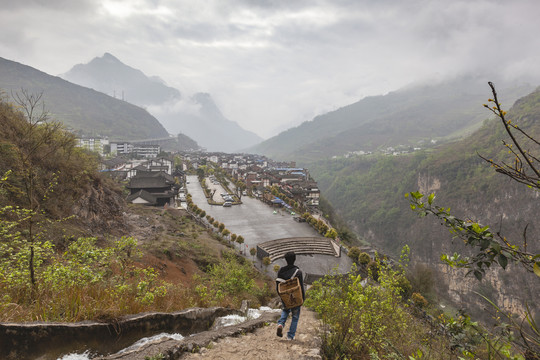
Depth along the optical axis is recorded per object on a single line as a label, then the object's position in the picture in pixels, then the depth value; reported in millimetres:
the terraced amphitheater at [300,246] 27514
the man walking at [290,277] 5512
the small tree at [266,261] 23953
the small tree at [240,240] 27580
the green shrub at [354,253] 26608
